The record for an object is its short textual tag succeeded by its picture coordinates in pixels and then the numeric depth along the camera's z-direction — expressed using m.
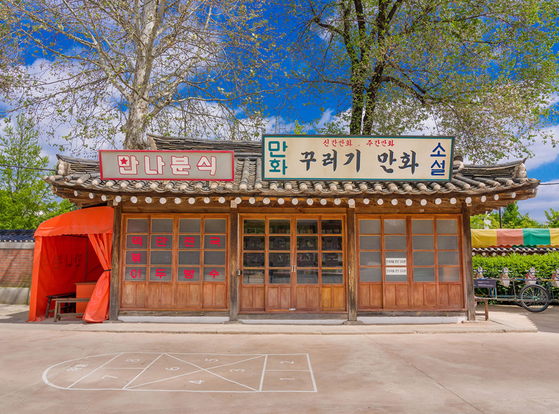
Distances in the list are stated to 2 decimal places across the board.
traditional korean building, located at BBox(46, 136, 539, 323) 8.59
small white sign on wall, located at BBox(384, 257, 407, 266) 8.80
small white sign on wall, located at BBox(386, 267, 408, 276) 8.78
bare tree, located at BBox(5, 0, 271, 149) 11.98
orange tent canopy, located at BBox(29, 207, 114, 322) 8.52
